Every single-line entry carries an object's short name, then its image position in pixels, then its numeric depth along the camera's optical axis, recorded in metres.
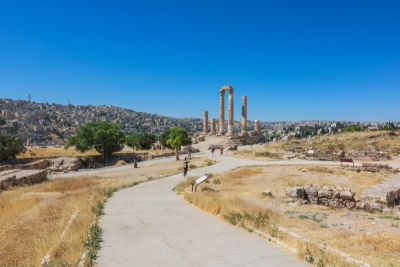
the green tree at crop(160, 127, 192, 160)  49.04
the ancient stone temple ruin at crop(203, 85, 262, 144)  65.06
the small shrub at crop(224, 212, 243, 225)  10.31
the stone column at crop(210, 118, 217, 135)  74.37
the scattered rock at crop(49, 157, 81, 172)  33.92
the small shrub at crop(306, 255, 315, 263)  7.12
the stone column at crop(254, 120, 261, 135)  76.18
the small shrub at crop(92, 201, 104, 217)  11.60
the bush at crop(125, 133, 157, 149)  66.62
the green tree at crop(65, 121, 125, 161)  45.12
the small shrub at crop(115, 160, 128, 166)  37.81
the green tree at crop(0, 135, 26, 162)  42.84
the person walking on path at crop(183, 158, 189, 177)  24.38
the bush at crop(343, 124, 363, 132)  88.65
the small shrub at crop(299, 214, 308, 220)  13.19
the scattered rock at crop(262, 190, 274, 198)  18.12
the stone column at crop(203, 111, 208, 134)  75.56
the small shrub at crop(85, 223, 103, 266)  7.19
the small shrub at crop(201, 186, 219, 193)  18.31
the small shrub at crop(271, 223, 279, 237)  9.22
